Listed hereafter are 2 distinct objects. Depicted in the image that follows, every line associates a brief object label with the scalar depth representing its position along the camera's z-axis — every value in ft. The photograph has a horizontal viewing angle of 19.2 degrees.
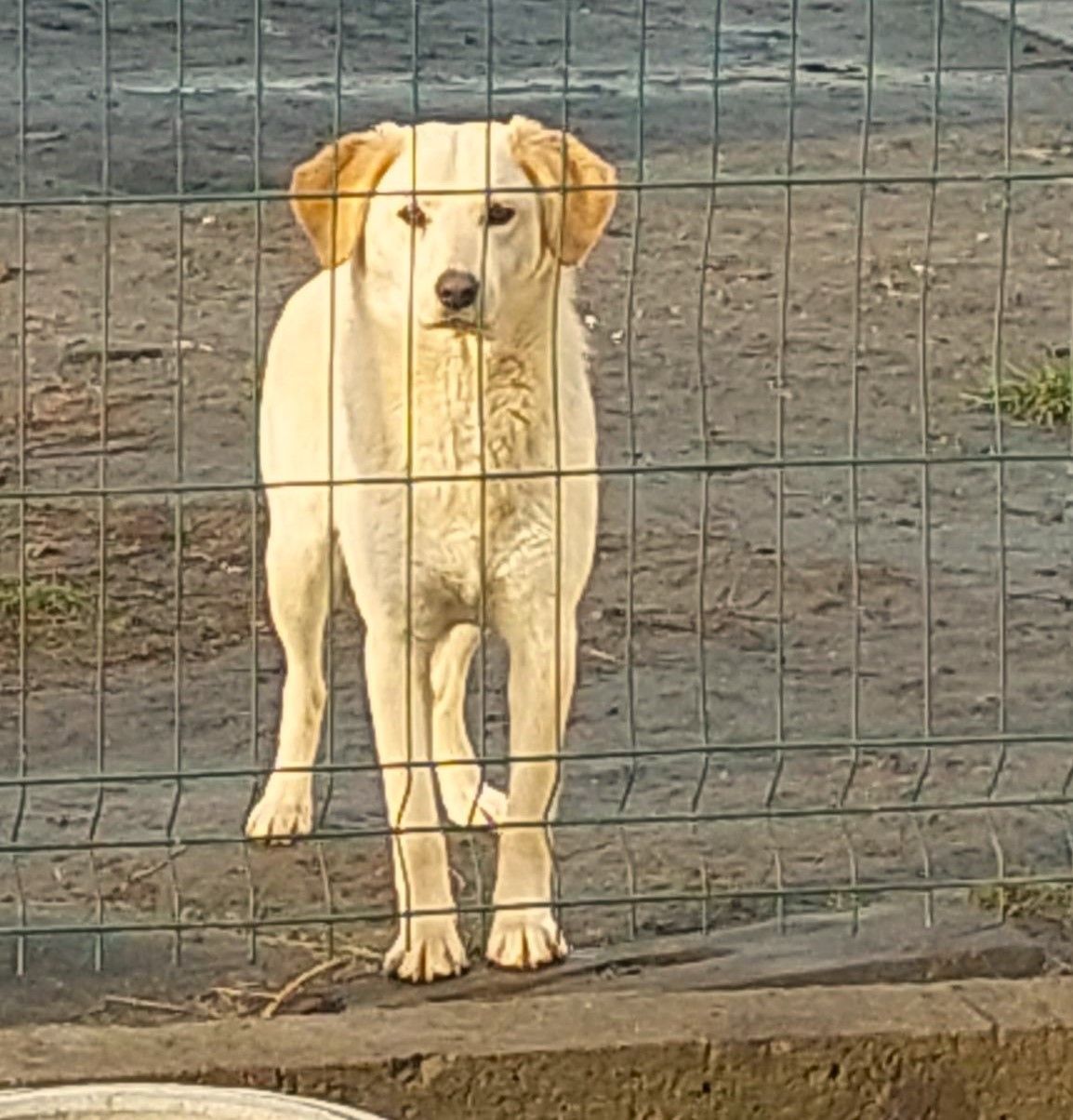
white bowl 11.52
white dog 15.21
